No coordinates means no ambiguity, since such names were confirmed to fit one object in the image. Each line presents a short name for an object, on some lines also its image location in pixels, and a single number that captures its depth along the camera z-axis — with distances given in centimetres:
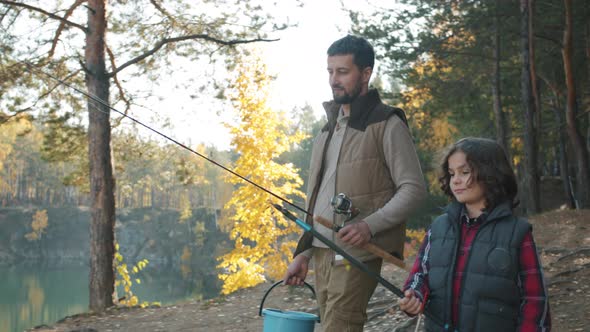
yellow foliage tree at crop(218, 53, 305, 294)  1964
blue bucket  283
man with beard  276
